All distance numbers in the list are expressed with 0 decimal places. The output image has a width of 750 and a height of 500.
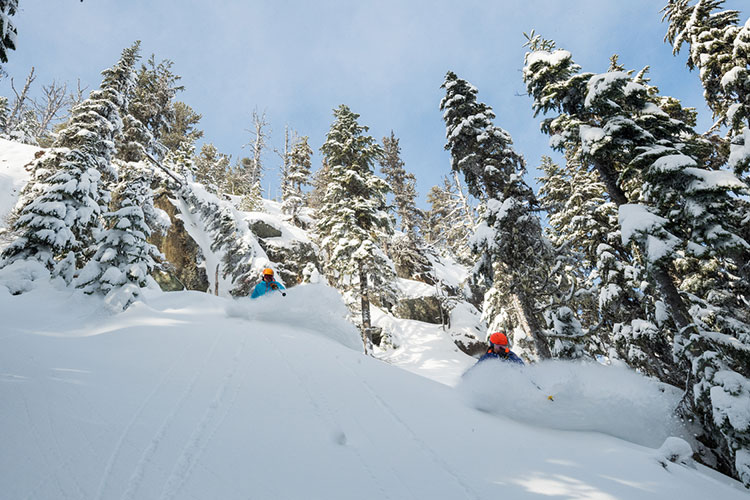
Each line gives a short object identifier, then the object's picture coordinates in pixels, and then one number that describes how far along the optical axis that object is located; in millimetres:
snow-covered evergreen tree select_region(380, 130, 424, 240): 26734
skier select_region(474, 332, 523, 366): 6471
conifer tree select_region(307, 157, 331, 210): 31359
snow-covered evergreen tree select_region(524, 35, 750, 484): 6082
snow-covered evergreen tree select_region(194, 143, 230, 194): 31731
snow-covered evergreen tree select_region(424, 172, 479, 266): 24719
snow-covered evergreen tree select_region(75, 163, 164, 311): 6957
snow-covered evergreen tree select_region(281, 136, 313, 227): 28438
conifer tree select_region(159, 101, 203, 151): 27609
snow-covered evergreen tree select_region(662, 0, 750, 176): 9609
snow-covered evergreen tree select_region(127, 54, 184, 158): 21547
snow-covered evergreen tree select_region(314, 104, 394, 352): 15039
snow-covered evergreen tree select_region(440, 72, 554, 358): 10836
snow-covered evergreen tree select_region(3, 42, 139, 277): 8797
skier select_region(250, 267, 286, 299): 9445
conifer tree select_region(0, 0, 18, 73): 4586
